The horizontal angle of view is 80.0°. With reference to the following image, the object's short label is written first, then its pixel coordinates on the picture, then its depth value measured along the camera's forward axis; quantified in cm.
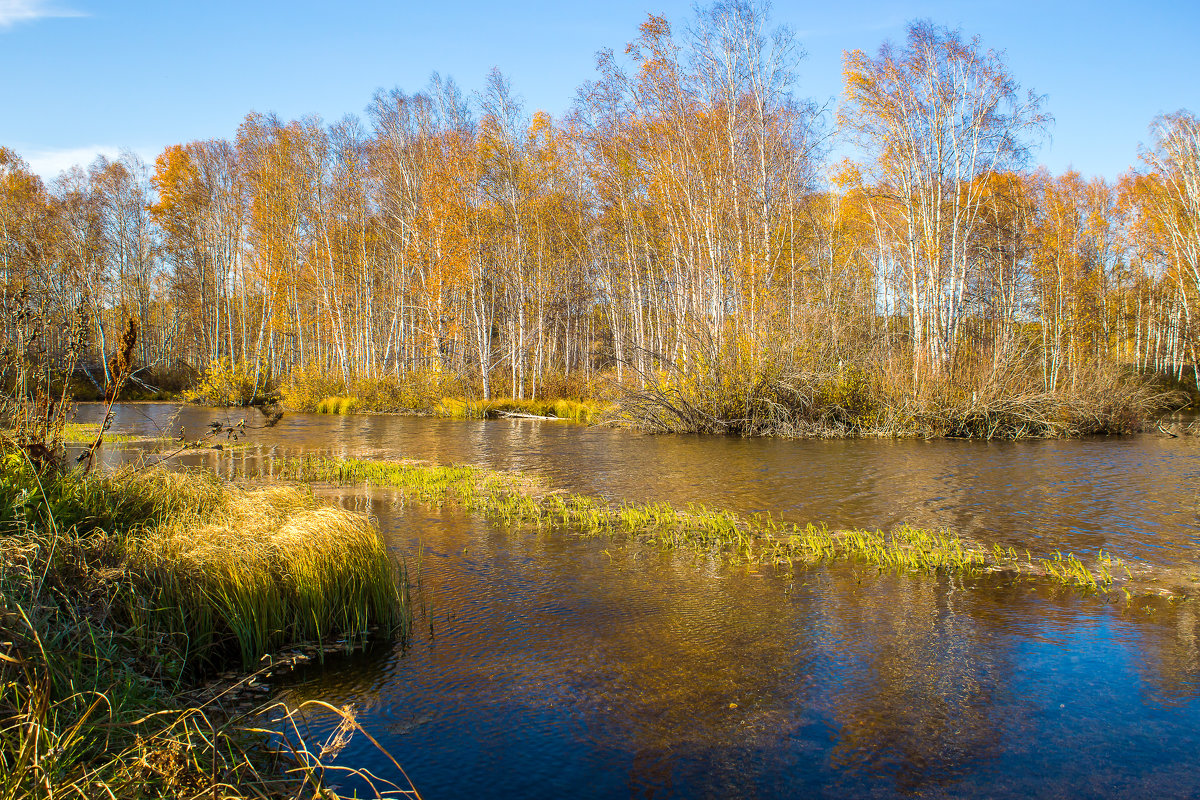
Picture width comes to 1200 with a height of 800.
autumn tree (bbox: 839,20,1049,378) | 2344
